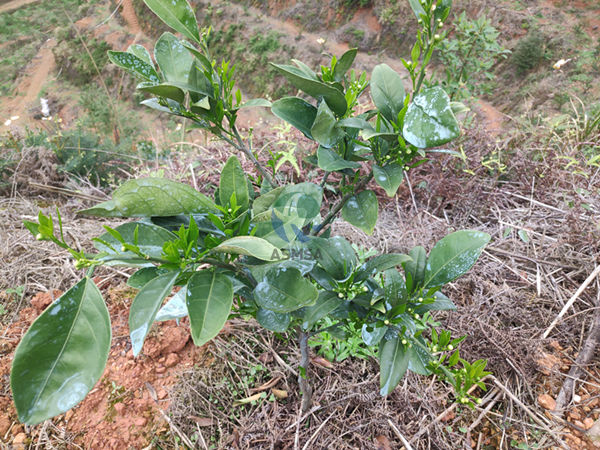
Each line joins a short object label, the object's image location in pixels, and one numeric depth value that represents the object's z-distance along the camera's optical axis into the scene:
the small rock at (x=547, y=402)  1.18
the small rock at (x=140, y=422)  1.10
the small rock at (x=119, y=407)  1.12
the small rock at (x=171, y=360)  1.23
